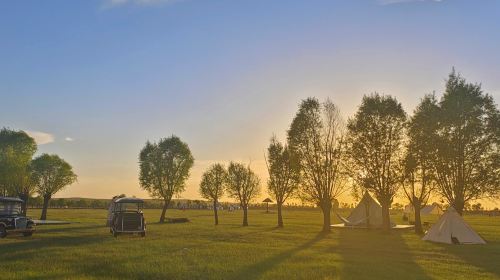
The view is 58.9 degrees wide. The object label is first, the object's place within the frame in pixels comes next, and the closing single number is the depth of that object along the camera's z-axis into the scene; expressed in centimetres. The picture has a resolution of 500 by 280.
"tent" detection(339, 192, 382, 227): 5738
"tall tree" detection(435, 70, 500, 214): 4212
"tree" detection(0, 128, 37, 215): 6625
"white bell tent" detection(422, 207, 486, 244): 3659
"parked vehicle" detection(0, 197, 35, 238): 3500
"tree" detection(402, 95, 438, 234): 4488
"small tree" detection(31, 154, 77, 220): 7519
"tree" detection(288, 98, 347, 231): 4944
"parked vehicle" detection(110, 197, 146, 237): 3616
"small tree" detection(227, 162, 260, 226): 7088
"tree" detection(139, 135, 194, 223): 7281
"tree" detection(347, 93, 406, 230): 4747
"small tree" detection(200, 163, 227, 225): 7381
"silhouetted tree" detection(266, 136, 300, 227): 6218
